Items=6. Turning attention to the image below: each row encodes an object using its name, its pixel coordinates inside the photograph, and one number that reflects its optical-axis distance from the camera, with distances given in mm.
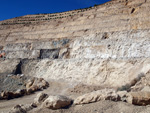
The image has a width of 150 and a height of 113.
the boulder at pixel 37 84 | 12997
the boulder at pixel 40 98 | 6258
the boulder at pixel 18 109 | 5559
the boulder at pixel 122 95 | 5532
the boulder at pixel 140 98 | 5039
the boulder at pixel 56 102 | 5516
